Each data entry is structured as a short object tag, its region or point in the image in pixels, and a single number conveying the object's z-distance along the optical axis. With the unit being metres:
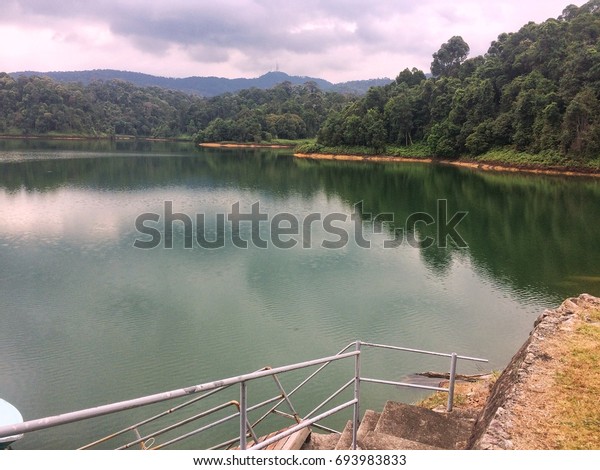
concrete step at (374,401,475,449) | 5.53
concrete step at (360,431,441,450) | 4.82
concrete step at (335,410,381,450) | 5.12
